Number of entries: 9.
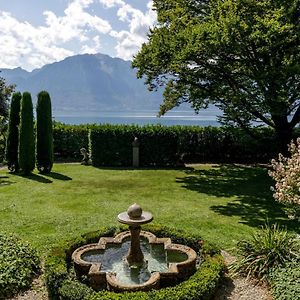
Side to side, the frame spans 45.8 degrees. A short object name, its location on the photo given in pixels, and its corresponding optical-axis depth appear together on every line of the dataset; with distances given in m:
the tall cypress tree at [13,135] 18.55
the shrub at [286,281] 5.86
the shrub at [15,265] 6.34
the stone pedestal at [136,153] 20.73
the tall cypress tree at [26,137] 17.73
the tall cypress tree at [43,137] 18.45
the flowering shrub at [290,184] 6.91
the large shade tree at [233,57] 14.60
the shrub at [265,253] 6.87
